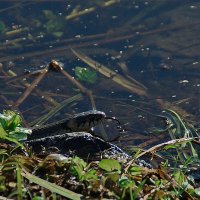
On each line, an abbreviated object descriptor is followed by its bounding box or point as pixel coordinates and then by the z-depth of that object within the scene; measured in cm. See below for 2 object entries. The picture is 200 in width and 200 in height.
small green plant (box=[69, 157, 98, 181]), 511
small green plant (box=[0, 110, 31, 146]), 567
